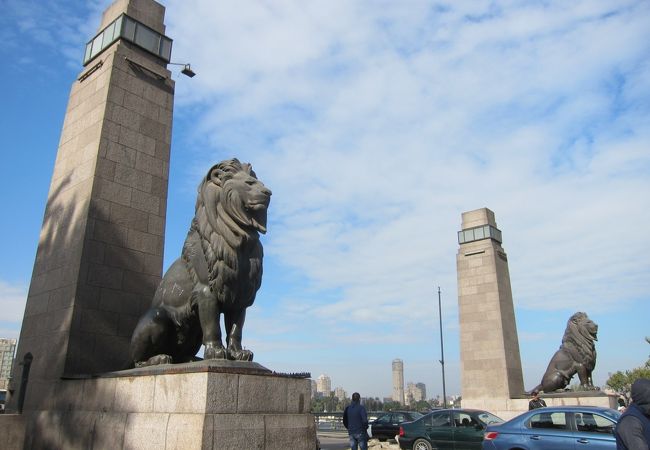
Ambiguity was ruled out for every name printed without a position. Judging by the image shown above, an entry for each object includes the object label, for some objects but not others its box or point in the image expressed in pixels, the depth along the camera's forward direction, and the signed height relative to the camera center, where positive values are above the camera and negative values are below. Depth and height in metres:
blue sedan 8.48 -0.36
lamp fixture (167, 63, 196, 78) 10.45 +6.21
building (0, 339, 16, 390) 51.30 +4.94
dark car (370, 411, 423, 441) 18.45 -0.55
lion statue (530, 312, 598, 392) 17.81 +1.53
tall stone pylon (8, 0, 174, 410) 7.98 +3.01
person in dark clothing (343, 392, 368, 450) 11.25 -0.32
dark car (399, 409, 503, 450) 12.55 -0.53
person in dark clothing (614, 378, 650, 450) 3.72 -0.10
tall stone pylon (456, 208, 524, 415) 20.55 +3.23
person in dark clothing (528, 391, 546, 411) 14.01 +0.10
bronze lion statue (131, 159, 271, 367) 6.13 +1.47
